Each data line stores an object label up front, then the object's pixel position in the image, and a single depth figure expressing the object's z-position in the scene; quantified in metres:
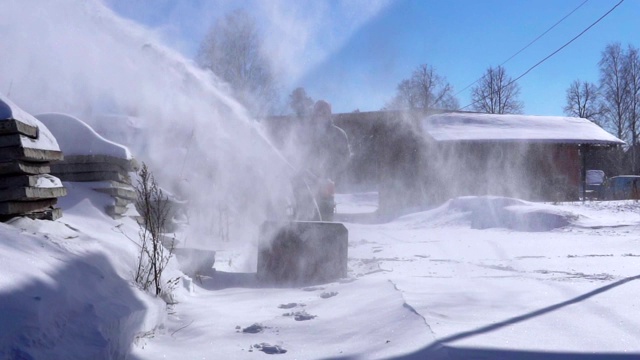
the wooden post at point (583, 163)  30.59
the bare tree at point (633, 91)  55.03
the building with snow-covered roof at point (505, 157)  28.28
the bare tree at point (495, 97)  51.96
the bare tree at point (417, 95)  30.86
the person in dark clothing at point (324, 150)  9.51
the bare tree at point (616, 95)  55.66
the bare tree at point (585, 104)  58.75
